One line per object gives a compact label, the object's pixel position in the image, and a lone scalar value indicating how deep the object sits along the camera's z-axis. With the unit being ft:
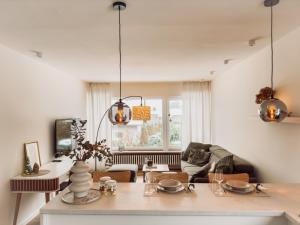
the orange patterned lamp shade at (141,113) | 15.61
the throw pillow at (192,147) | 19.30
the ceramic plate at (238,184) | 6.96
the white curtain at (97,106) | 21.86
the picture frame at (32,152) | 11.45
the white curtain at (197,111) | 21.44
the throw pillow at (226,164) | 12.21
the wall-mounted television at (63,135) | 14.46
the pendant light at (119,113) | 7.54
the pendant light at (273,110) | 6.55
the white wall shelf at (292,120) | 8.18
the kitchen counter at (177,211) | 5.70
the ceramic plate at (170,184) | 7.06
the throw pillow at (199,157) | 17.75
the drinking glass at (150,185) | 7.02
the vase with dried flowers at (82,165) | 6.32
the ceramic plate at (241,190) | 6.85
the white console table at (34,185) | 10.26
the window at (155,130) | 22.27
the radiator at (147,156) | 21.40
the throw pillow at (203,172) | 12.91
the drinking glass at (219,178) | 7.08
